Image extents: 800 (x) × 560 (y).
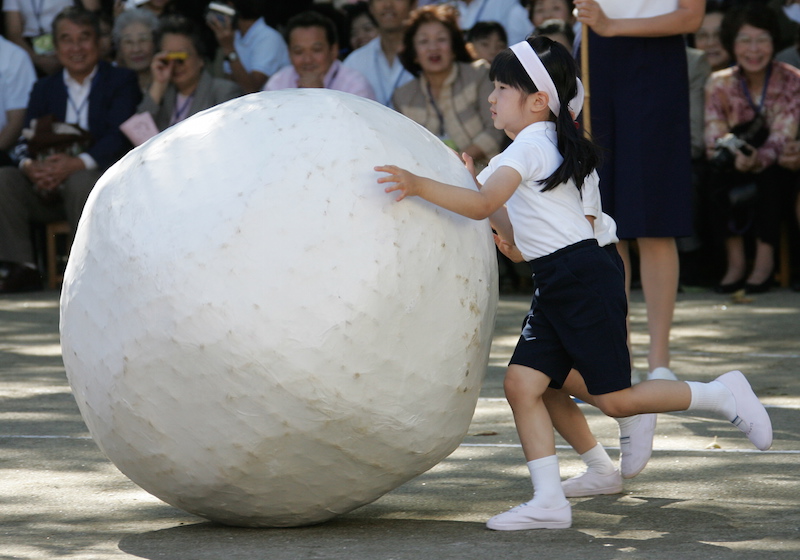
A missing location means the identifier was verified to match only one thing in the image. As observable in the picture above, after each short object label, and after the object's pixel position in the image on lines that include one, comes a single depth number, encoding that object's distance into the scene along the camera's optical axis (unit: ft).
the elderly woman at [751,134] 59.16
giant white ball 22.22
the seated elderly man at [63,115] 64.64
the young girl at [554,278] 25.49
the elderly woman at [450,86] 60.29
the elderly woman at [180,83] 64.39
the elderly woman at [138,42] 69.05
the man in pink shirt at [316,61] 62.90
